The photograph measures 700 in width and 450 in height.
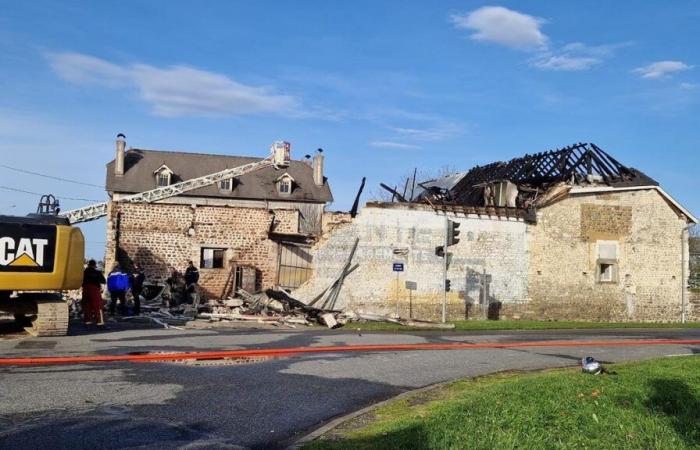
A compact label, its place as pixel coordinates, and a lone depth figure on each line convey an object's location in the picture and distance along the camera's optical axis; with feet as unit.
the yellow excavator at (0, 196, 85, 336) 45.16
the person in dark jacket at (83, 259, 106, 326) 57.82
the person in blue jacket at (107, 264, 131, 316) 67.62
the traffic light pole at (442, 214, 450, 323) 78.91
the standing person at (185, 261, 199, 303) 84.84
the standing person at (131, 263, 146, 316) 72.59
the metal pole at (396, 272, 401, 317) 91.14
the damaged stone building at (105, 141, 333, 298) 90.63
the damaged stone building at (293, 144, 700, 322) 91.35
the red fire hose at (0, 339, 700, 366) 35.96
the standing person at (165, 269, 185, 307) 86.63
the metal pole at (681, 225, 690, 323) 104.12
